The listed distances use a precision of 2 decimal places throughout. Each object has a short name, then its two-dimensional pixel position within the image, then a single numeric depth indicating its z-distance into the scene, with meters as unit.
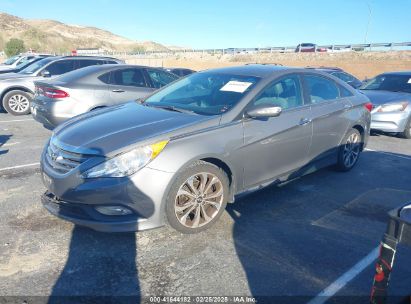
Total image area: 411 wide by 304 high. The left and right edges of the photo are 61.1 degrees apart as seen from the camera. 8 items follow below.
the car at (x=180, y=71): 15.53
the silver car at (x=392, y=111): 7.77
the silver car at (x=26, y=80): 9.71
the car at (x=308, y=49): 41.62
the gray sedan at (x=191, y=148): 3.07
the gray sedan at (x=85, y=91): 6.59
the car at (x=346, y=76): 13.24
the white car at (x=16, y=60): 16.49
